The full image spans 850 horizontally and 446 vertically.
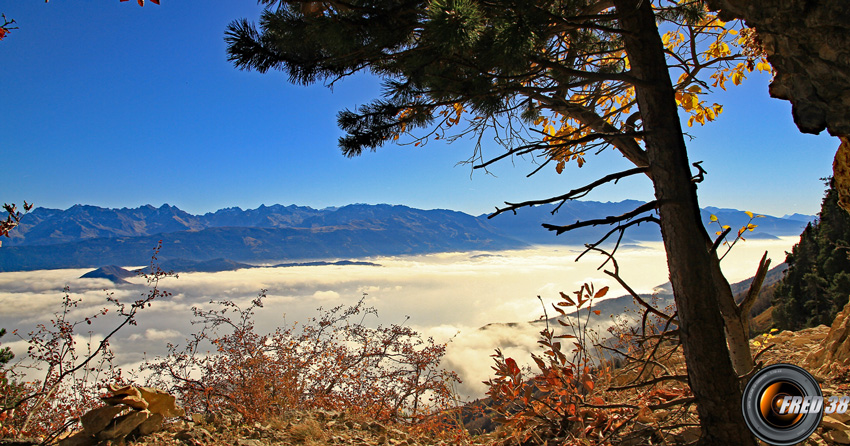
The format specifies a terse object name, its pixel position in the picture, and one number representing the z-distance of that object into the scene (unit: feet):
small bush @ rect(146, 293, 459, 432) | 16.28
